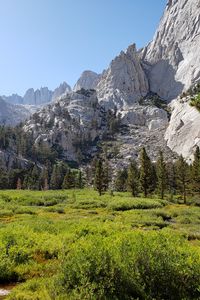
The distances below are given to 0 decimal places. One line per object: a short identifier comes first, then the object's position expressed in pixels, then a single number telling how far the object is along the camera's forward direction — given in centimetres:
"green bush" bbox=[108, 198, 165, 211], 4859
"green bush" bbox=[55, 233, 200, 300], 961
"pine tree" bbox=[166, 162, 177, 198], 11884
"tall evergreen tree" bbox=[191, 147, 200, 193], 8350
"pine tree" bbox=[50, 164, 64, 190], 14900
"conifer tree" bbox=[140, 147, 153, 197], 8631
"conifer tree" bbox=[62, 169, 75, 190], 11962
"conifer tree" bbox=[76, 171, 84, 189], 12941
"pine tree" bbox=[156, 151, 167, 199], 8569
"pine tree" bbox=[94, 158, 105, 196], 8654
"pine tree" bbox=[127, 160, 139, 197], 8762
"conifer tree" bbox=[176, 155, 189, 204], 8362
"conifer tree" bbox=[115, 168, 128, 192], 12719
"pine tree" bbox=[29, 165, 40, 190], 13868
